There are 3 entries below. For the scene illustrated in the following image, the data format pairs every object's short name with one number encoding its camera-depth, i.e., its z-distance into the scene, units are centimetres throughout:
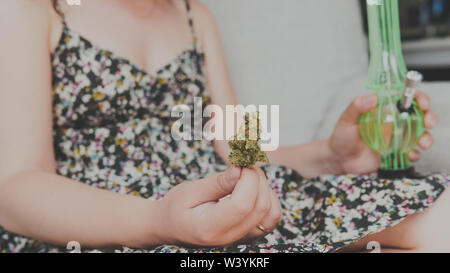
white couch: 96
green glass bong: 66
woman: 53
